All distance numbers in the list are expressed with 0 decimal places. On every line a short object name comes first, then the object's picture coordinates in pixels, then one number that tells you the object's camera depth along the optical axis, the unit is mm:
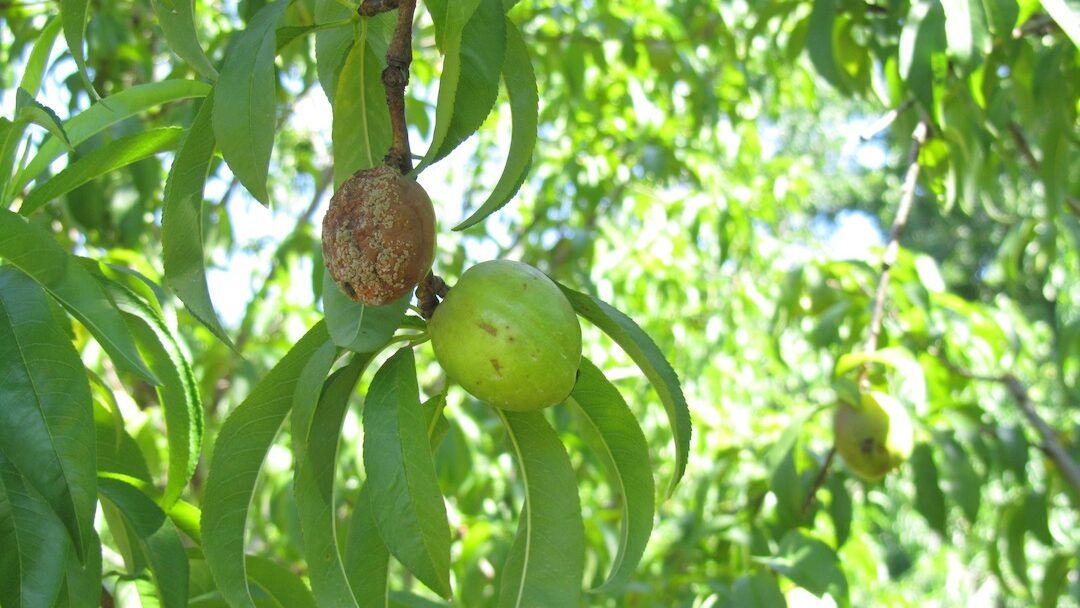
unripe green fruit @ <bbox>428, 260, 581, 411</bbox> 725
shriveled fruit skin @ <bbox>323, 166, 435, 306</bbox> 692
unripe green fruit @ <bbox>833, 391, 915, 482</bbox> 1667
